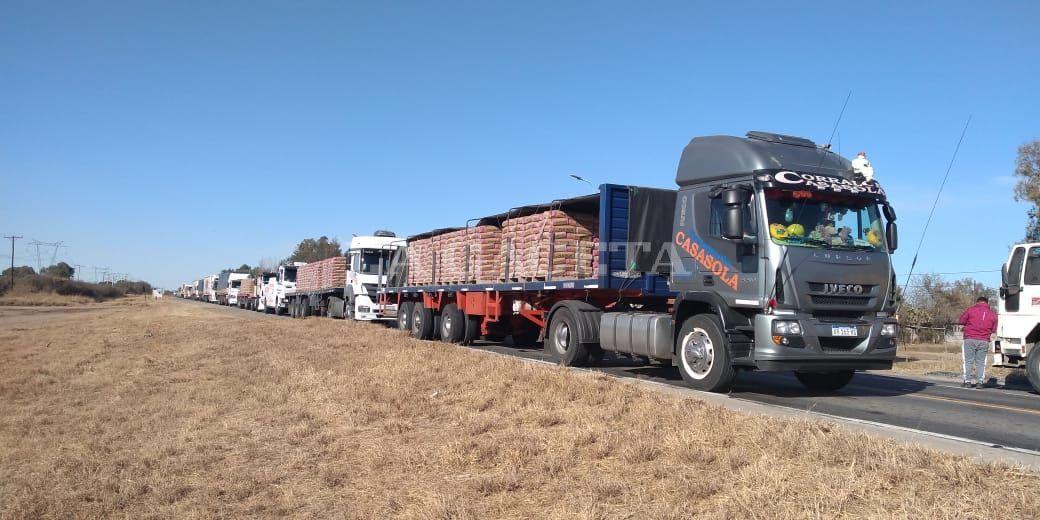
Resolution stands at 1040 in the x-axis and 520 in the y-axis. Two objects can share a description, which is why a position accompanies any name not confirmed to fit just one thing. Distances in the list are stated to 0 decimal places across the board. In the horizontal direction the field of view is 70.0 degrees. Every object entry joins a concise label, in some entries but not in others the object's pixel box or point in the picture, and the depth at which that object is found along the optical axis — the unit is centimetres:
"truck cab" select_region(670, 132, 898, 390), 947
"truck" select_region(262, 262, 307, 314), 4635
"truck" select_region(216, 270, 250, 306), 6688
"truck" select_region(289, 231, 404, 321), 2878
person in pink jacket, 1291
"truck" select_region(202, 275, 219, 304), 8350
